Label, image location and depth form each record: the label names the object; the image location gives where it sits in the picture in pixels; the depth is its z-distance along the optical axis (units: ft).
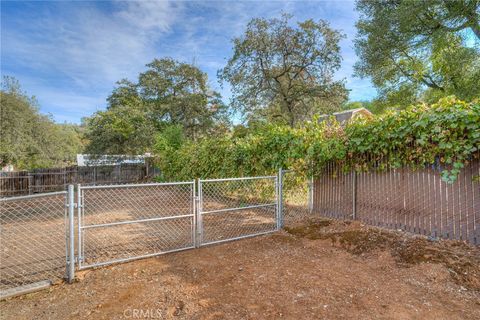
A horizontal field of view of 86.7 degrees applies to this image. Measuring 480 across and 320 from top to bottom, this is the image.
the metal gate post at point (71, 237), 9.86
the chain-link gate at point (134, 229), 13.07
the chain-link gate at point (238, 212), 16.61
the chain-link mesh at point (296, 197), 19.07
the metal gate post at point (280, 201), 17.02
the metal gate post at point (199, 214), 13.33
